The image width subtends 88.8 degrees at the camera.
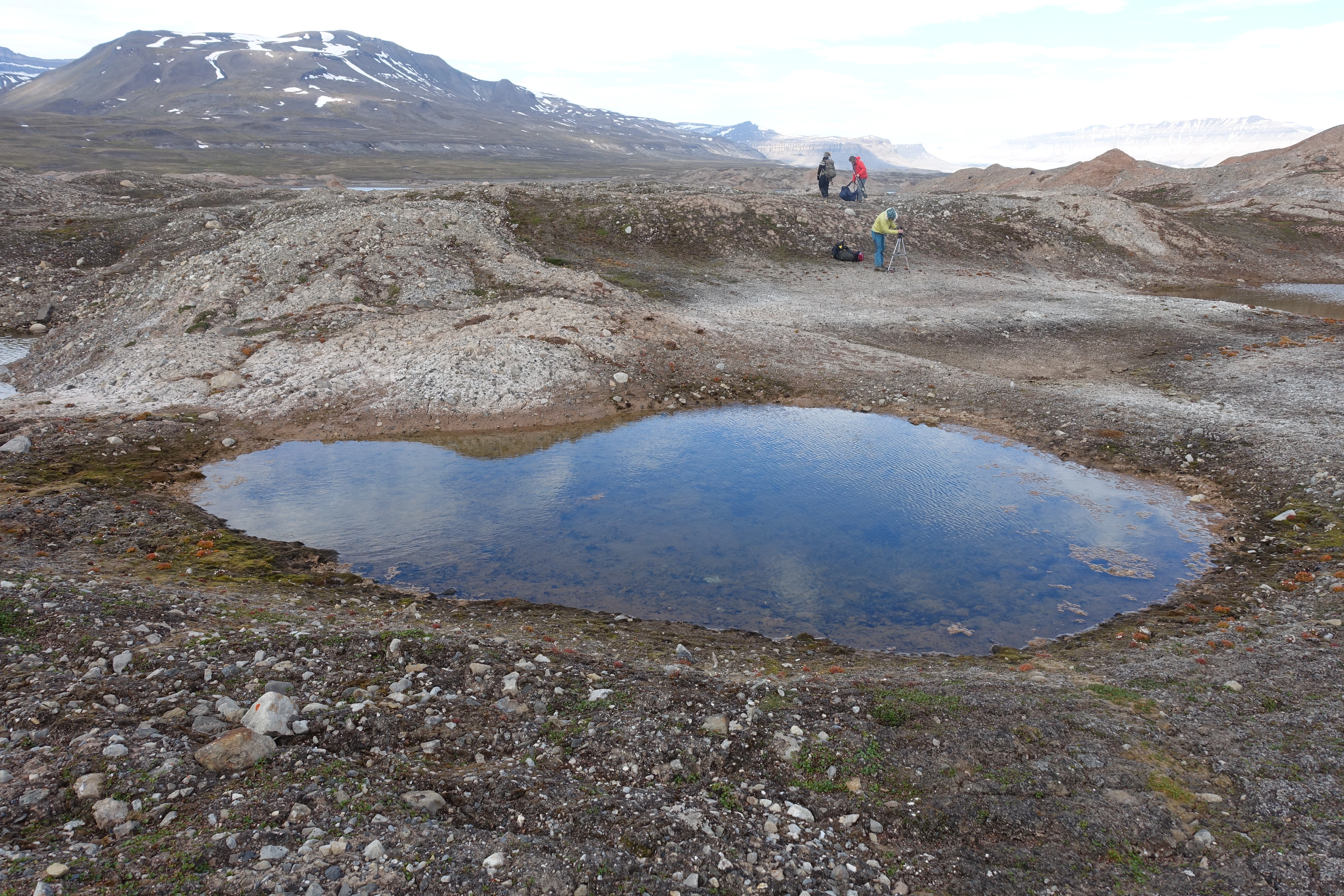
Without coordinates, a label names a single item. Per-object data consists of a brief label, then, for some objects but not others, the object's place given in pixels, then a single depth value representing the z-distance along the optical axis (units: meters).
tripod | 31.61
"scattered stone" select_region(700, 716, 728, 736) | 6.40
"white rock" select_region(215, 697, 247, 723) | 6.05
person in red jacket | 33.09
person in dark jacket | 37.66
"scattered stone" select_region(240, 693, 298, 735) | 5.82
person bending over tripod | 29.77
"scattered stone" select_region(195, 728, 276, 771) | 5.38
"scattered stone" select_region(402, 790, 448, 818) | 5.22
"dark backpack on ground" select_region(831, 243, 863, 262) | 32.44
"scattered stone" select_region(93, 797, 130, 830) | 4.72
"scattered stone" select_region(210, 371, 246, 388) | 16.72
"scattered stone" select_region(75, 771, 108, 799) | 4.90
